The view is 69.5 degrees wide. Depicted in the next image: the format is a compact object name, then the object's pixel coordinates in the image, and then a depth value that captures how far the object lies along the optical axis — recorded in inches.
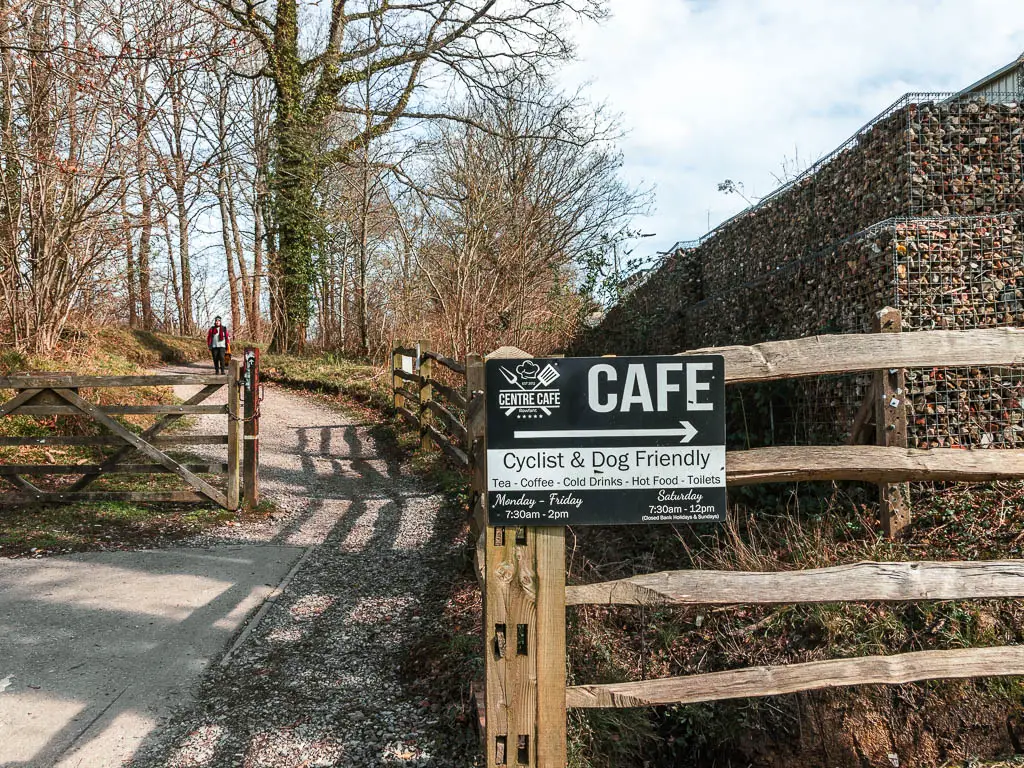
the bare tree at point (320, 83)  724.0
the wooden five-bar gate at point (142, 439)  281.6
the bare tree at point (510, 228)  618.5
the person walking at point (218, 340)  698.8
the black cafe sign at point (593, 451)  103.5
